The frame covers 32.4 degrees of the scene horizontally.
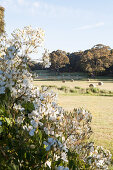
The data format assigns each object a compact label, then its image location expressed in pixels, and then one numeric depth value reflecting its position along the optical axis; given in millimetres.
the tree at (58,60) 63469
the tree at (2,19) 22272
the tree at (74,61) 65300
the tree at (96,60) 50406
